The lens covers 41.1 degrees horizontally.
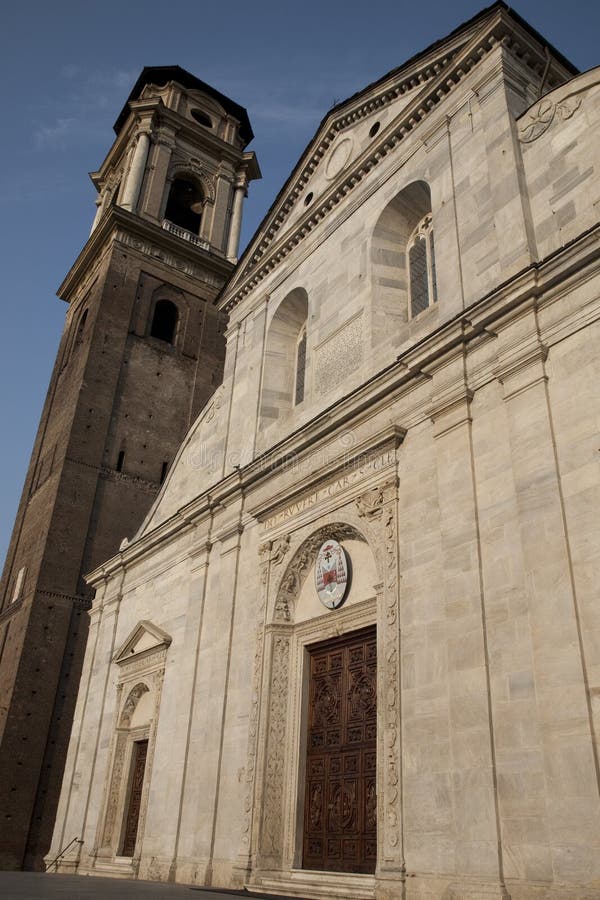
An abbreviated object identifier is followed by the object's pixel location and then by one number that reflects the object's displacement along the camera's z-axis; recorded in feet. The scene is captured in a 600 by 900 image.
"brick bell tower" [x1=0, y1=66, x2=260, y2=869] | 71.10
